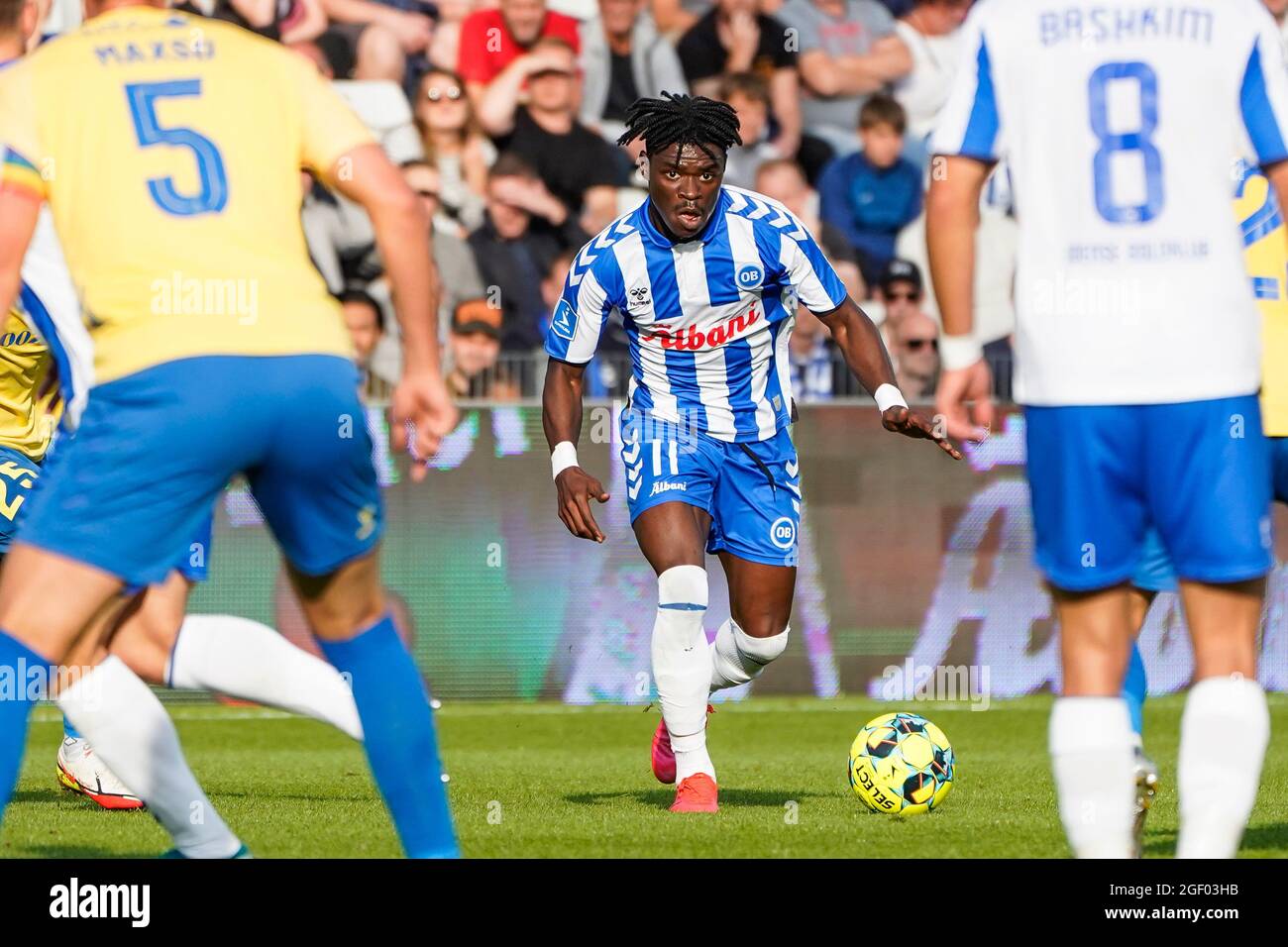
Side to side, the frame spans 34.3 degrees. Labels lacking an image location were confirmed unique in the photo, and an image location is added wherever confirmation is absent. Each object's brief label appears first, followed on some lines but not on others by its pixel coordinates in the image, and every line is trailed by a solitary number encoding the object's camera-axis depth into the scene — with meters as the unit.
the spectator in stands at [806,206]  14.14
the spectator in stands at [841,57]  15.07
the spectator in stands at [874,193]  14.39
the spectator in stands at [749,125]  14.57
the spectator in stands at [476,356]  13.10
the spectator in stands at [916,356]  13.56
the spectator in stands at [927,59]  15.04
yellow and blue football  7.44
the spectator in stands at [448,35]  14.70
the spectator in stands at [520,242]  13.69
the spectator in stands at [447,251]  13.69
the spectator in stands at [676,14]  14.95
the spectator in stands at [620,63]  14.74
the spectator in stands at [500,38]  14.62
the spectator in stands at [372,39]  14.55
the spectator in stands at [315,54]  14.41
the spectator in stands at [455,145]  14.25
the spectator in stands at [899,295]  13.82
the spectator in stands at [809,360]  13.44
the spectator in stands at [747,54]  14.79
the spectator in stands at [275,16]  14.51
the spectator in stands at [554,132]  14.22
